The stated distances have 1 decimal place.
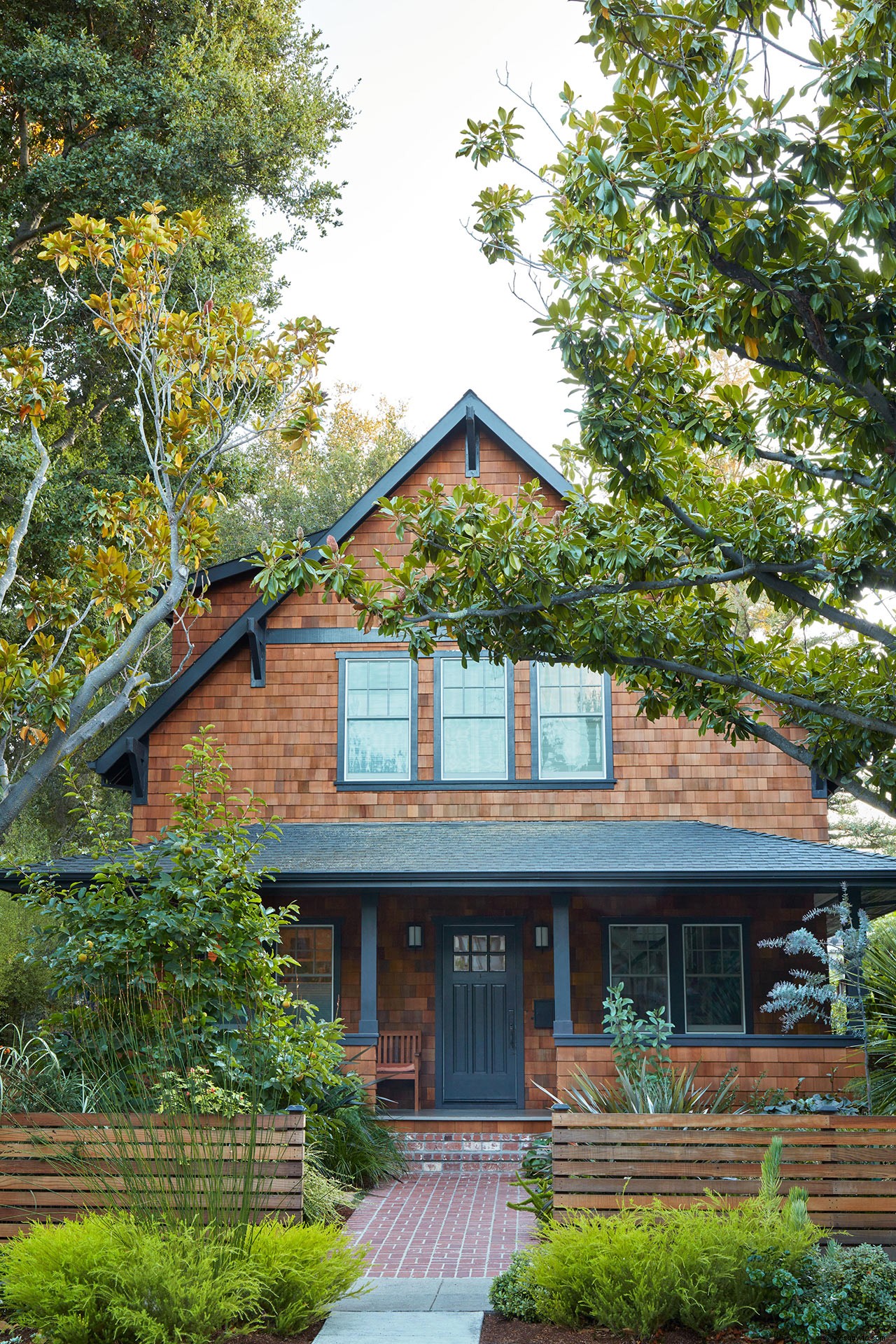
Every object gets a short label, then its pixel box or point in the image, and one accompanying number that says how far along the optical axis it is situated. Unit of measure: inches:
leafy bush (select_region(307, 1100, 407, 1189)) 379.2
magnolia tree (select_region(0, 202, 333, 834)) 387.5
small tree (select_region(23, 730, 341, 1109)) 336.2
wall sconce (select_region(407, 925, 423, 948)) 532.4
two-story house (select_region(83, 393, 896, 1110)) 515.2
